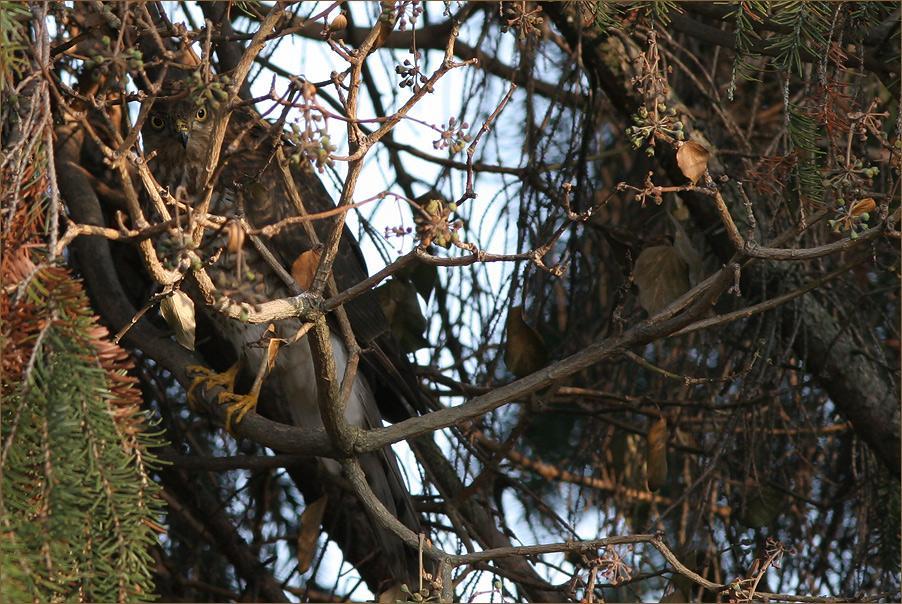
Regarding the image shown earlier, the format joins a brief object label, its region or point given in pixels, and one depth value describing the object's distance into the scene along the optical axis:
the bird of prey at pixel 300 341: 7.11
